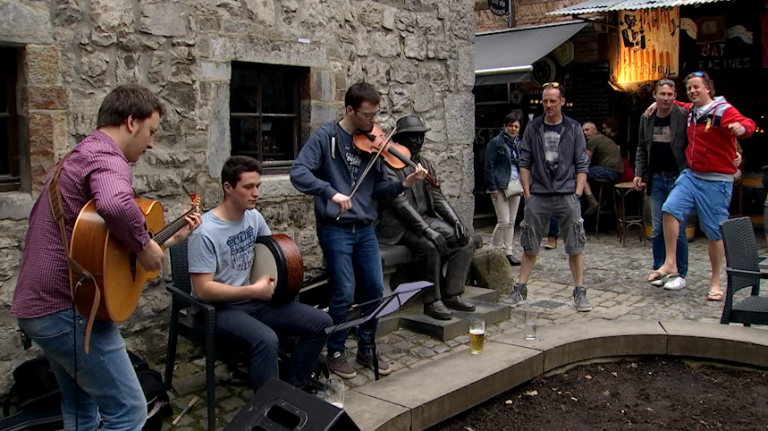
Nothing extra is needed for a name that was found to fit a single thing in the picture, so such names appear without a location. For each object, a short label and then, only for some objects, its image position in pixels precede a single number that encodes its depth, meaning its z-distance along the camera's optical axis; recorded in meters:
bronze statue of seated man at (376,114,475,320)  5.44
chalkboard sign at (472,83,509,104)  13.12
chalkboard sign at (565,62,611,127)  12.07
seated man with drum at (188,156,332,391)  3.77
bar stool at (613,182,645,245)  9.88
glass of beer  4.83
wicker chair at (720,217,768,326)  5.24
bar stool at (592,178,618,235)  10.53
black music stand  4.18
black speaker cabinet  2.97
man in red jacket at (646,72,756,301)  6.50
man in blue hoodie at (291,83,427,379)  4.56
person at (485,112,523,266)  8.62
